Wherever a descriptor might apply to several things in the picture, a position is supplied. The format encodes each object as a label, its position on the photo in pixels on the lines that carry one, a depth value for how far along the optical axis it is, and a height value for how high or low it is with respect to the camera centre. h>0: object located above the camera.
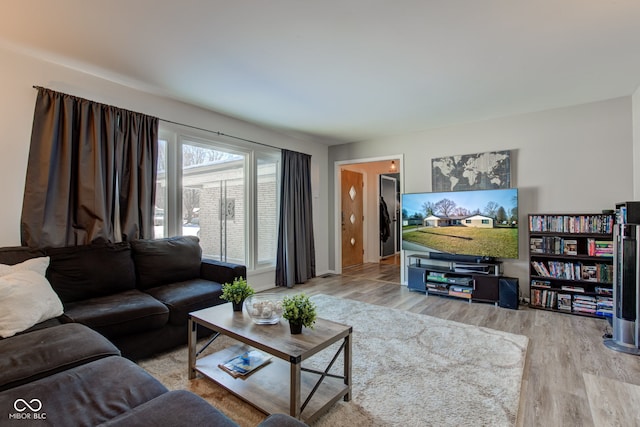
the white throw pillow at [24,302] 1.76 -0.52
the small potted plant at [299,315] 1.78 -0.58
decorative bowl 1.94 -0.60
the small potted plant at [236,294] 2.17 -0.56
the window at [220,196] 3.54 +0.26
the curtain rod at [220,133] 3.52 +1.07
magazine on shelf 2.03 -1.02
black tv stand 3.89 -0.87
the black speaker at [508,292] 3.68 -0.96
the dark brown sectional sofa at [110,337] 1.08 -0.67
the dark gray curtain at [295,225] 4.79 -0.16
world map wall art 4.09 +0.59
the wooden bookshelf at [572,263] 3.33 -0.58
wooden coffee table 1.62 -0.98
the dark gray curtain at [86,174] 2.54 +0.39
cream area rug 1.75 -1.14
